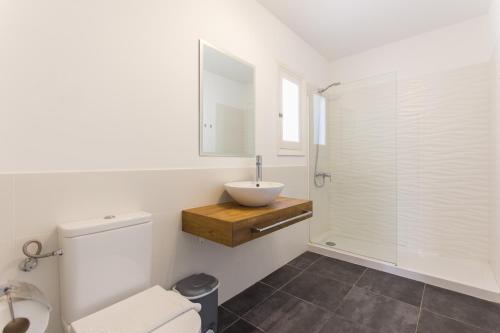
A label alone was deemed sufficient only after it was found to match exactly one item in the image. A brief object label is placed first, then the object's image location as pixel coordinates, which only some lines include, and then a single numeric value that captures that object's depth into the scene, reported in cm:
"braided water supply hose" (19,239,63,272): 96
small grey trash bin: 139
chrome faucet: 194
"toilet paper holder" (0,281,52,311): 82
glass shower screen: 271
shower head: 301
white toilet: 93
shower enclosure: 238
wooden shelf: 133
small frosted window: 248
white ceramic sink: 159
